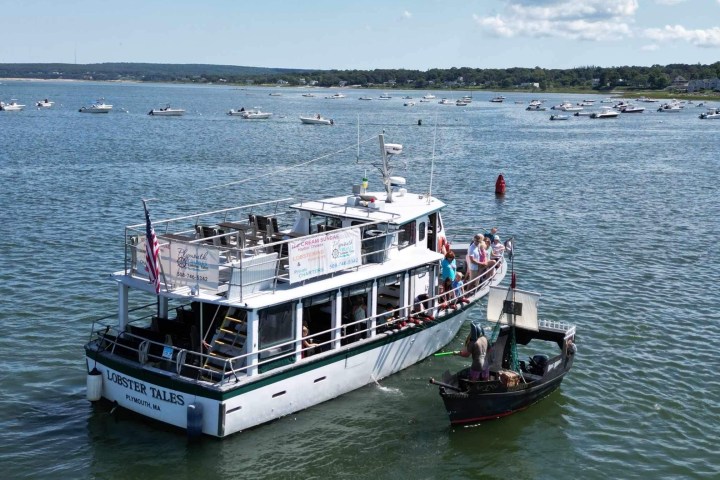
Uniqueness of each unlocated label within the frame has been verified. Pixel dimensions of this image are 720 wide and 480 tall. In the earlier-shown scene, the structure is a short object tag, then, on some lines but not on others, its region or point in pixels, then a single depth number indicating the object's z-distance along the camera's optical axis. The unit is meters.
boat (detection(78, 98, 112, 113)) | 138.60
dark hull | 18.20
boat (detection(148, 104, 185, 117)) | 138.50
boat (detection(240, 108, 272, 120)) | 135.62
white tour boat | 16.75
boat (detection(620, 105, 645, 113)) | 168.88
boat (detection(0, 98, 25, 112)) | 141.36
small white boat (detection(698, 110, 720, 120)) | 150.12
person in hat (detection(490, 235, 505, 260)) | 24.95
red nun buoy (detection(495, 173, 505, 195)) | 52.66
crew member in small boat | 18.14
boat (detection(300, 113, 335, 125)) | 121.38
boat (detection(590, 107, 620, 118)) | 152.60
